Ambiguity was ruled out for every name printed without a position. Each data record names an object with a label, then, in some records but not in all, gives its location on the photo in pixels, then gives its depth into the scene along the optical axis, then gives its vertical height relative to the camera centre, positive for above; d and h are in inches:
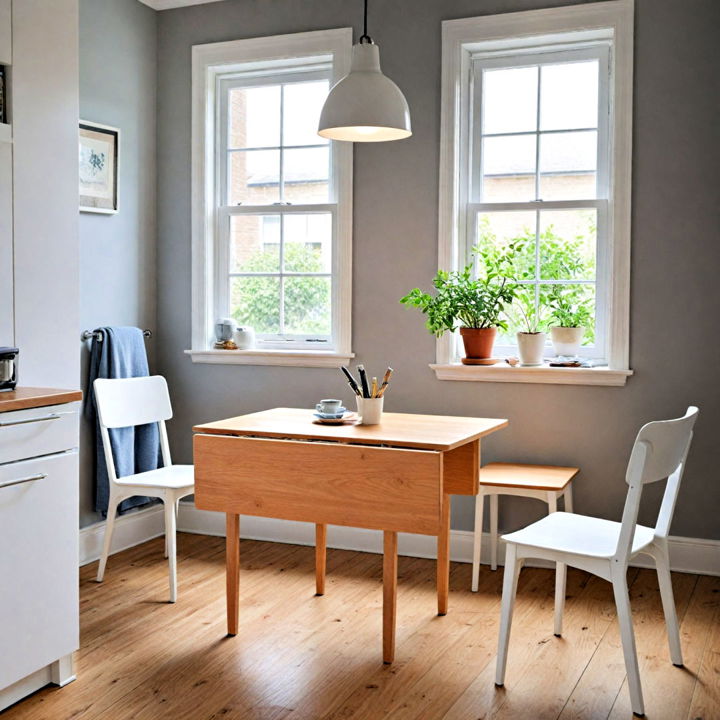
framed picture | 156.7 +26.8
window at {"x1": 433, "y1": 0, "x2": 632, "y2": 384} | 149.9 +26.7
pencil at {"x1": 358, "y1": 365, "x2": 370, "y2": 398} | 124.0 -9.5
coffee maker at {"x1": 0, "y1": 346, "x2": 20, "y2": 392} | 105.9 -6.7
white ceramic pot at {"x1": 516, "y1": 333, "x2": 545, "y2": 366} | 154.3 -5.1
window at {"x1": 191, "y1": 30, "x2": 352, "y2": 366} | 168.9 +21.3
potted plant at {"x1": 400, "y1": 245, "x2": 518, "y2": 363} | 153.2 +2.7
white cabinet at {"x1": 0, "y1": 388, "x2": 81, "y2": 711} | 95.7 -25.9
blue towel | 157.5 -21.4
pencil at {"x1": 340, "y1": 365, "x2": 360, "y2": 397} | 126.5 -10.1
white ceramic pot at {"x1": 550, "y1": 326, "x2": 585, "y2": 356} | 153.6 -3.6
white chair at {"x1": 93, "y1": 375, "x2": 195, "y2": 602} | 138.7 -22.7
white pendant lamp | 110.5 +27.4
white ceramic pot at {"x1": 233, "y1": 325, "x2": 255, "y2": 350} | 174.1 -4.5
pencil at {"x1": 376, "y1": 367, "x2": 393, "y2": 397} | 124.4 -10.1
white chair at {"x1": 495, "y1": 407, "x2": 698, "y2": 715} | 95.7 -26.2
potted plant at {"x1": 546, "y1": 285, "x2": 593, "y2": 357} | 153.9 +0.3
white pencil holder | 124.7 -13.3
